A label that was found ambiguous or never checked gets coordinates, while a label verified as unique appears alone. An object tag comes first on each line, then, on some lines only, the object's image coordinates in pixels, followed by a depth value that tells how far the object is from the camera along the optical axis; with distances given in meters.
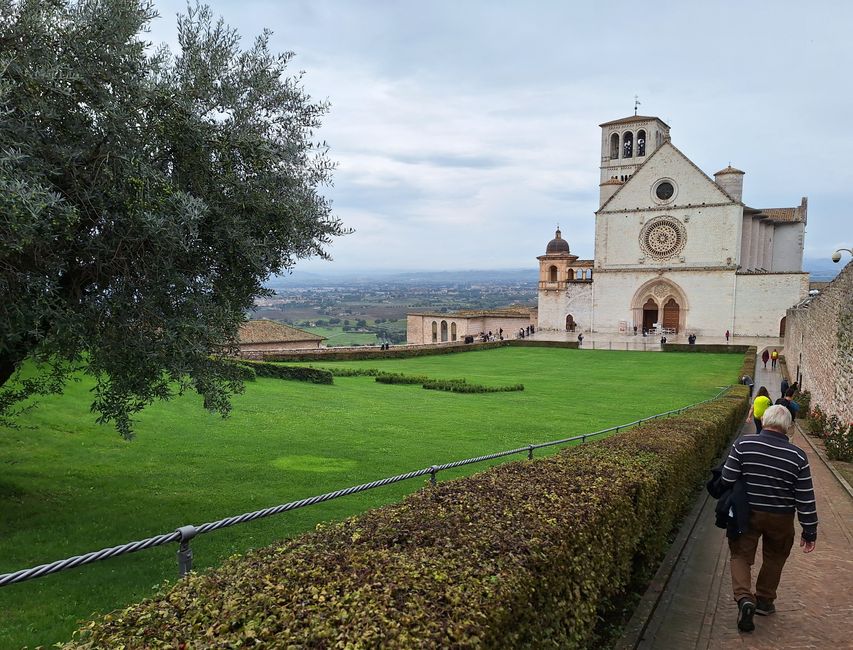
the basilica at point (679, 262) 50.53
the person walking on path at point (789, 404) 13.26
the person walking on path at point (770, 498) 5.44
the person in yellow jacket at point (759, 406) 11.51
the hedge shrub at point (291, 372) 26.03
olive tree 6.04
